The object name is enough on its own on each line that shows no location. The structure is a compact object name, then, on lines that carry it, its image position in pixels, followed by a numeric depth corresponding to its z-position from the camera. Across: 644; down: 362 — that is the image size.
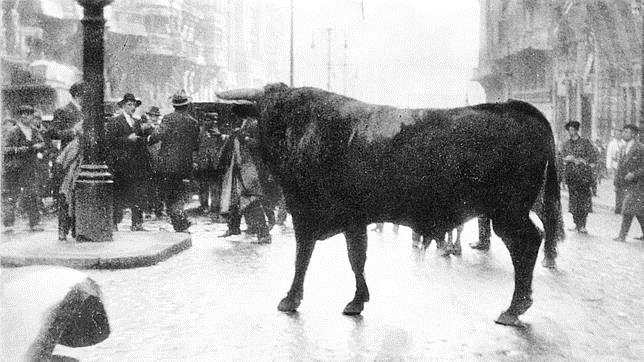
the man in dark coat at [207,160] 15.88
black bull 6.71
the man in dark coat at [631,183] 13.02
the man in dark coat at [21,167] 13.25
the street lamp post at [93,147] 10.22
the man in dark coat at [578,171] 14.06
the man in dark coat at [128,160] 12.89
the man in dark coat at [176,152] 12.39
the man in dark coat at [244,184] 11.69
